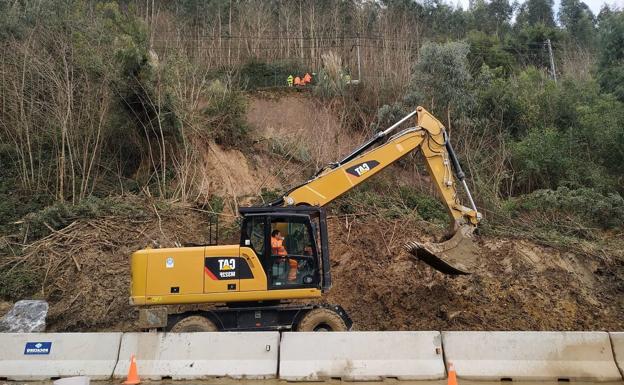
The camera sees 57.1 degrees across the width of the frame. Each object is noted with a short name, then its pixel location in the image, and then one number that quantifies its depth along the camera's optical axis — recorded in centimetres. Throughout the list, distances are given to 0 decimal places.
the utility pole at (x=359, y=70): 2772
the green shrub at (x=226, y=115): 2102
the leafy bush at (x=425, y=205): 1939
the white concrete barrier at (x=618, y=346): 850
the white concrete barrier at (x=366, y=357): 868
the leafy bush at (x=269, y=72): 2970
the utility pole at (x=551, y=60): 3716
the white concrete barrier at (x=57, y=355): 903
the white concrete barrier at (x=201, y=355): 893
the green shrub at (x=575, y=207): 1911
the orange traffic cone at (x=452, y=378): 763
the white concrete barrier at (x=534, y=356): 849
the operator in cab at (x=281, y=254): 1041
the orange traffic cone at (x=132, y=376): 869
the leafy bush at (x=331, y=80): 2673
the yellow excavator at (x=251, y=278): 1029
